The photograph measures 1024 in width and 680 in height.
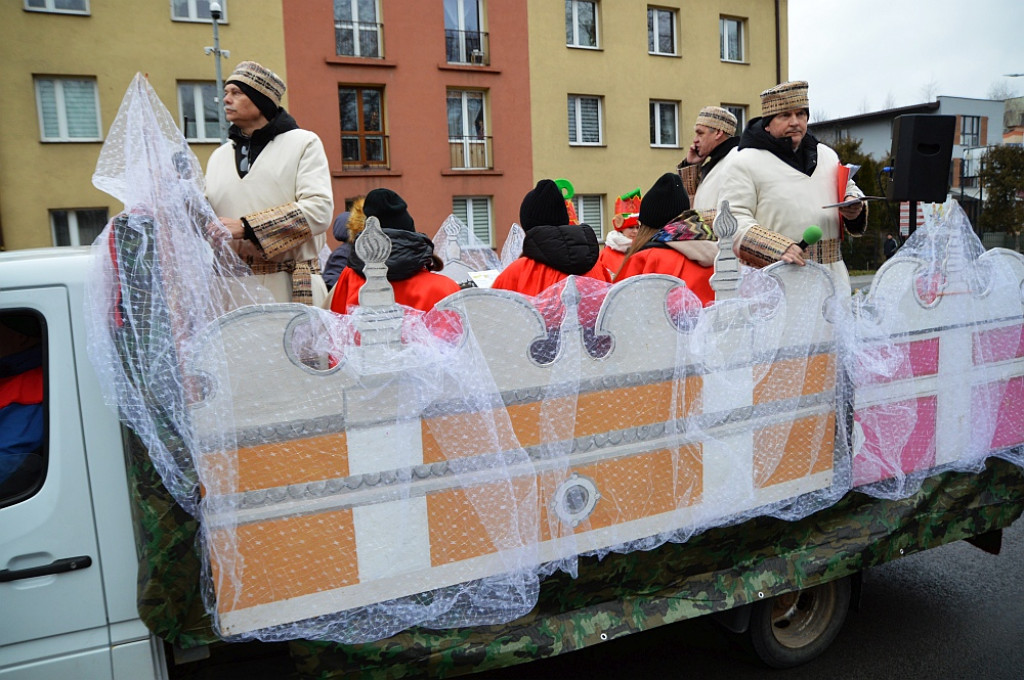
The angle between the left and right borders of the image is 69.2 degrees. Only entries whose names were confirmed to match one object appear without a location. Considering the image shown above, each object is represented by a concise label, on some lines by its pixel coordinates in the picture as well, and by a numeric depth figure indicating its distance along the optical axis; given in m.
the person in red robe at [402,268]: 2.86
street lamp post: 12.02
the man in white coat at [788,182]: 3.62
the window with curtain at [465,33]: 17.58
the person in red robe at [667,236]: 3.30
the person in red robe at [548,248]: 3.20
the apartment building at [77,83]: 13.96
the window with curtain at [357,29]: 16.42
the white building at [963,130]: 33.97
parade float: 1.95
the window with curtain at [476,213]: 17.98
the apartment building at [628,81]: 18.42
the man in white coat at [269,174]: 2.99
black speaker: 3.67
